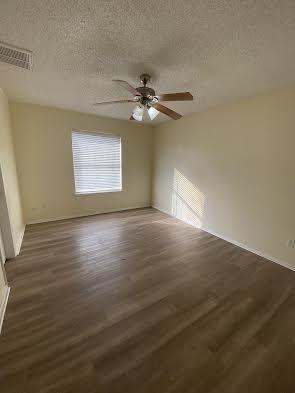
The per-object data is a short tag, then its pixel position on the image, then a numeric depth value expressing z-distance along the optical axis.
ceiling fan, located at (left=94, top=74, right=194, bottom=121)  1.83
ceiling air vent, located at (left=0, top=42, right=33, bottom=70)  1.60
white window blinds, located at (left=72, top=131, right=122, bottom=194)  3.97
